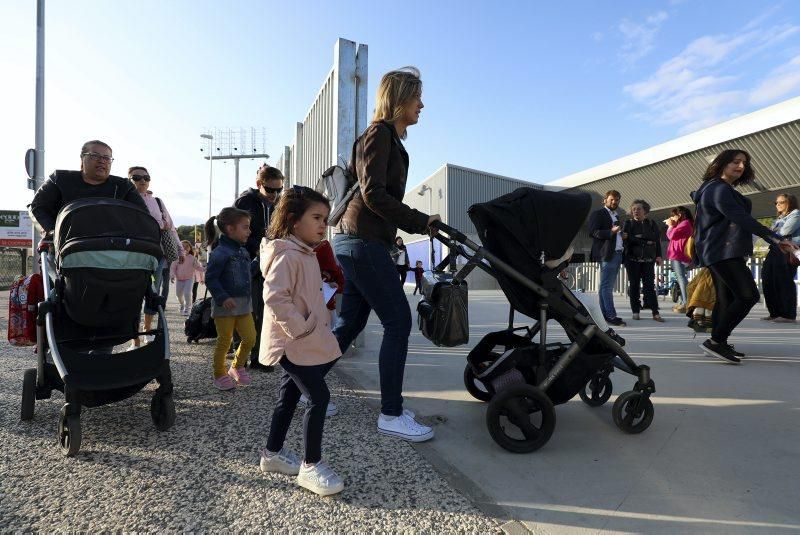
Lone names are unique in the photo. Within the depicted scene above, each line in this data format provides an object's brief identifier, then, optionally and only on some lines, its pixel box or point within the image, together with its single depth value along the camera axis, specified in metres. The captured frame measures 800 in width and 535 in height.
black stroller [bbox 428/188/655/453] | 2.55
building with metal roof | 17.34
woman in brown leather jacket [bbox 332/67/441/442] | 2.60
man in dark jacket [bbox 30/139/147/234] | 3.19
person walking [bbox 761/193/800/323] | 6.43
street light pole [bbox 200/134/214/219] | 42.16
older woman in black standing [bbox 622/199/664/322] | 7.06
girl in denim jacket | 3.56
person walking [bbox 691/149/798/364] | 4.01
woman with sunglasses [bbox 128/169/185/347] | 5.06
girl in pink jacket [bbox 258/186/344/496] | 2.02
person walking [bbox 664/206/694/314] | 7.73
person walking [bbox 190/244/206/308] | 9.31
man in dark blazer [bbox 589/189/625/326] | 6.78
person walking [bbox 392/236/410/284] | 14.08
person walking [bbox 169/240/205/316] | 8.62
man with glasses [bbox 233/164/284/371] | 4.20
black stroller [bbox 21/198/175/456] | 2.61
